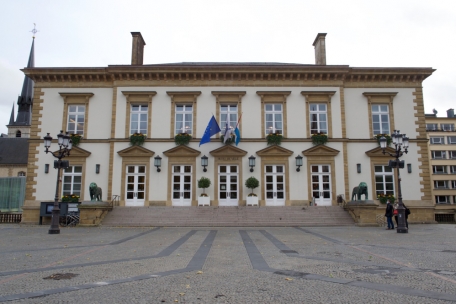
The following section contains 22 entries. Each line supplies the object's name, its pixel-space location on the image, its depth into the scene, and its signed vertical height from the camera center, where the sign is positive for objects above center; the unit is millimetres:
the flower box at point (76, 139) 25281 +4428
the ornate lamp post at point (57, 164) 16458 +1874
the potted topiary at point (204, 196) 24141 +538
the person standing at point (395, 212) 18922 -399
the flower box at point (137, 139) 25109 +4396
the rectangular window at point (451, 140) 67375 +11623
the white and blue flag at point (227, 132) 24578 +4773
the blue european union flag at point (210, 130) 23828 +4772
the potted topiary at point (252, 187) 24109 +1120
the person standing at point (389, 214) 18500 -513
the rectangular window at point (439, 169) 65694 +6217
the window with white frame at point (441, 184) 65000 +3523
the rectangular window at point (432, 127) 69244 +14524
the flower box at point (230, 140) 25073 +4346
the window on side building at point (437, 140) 67562 +11652
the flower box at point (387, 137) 25345 +4525
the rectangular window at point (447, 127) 70325 +14587
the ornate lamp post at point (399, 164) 16406 +1884
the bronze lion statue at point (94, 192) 21422 +709
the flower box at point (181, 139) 25141 +4402
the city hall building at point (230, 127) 25000 +5196
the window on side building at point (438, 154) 66750 +9003
